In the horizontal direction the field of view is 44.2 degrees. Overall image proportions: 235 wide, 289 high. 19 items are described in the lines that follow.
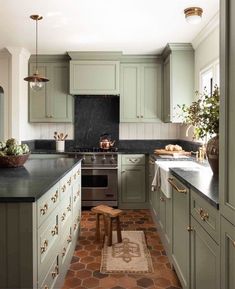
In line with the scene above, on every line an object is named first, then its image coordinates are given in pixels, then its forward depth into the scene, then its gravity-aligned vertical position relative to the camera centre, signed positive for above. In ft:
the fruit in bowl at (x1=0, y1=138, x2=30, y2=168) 7.91 -0.28
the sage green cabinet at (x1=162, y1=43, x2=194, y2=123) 13.78 +3.16
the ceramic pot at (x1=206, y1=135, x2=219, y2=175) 6.68 -0.21
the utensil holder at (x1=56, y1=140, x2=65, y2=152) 15.69 -0.05
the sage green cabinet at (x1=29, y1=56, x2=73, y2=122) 15.46 +2.68
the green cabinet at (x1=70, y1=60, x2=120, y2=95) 14.82 +3.43
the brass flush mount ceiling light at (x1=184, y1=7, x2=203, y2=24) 9.61 +4.35
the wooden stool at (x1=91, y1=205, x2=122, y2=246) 9.85 -2.61
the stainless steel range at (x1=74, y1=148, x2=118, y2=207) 14.28 -1.58
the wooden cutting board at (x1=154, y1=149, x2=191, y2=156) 12.63 -0.39
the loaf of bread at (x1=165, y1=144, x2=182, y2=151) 13.29 -0.18
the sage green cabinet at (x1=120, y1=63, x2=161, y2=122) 15.43 +2.84
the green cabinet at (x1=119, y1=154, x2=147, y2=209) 14.37 -1.90
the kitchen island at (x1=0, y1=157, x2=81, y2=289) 4.55 -1.47
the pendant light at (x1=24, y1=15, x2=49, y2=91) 10.37 +2.35
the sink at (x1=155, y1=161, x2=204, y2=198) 8.45 -0.79
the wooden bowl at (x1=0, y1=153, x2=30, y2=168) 7.89 -0.46
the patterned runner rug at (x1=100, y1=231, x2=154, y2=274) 8.29 -3.53
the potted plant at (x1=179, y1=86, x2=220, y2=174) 6.70 +0.47
